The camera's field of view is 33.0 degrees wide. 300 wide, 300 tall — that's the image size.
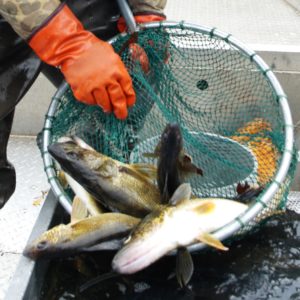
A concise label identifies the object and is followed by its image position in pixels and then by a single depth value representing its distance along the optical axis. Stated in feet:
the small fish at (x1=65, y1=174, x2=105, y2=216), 6.62
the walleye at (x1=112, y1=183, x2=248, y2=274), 5.48
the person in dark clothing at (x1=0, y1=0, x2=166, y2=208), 6.54
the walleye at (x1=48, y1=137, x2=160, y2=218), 6.41
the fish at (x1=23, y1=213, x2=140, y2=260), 5.92
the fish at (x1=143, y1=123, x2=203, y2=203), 6.18
